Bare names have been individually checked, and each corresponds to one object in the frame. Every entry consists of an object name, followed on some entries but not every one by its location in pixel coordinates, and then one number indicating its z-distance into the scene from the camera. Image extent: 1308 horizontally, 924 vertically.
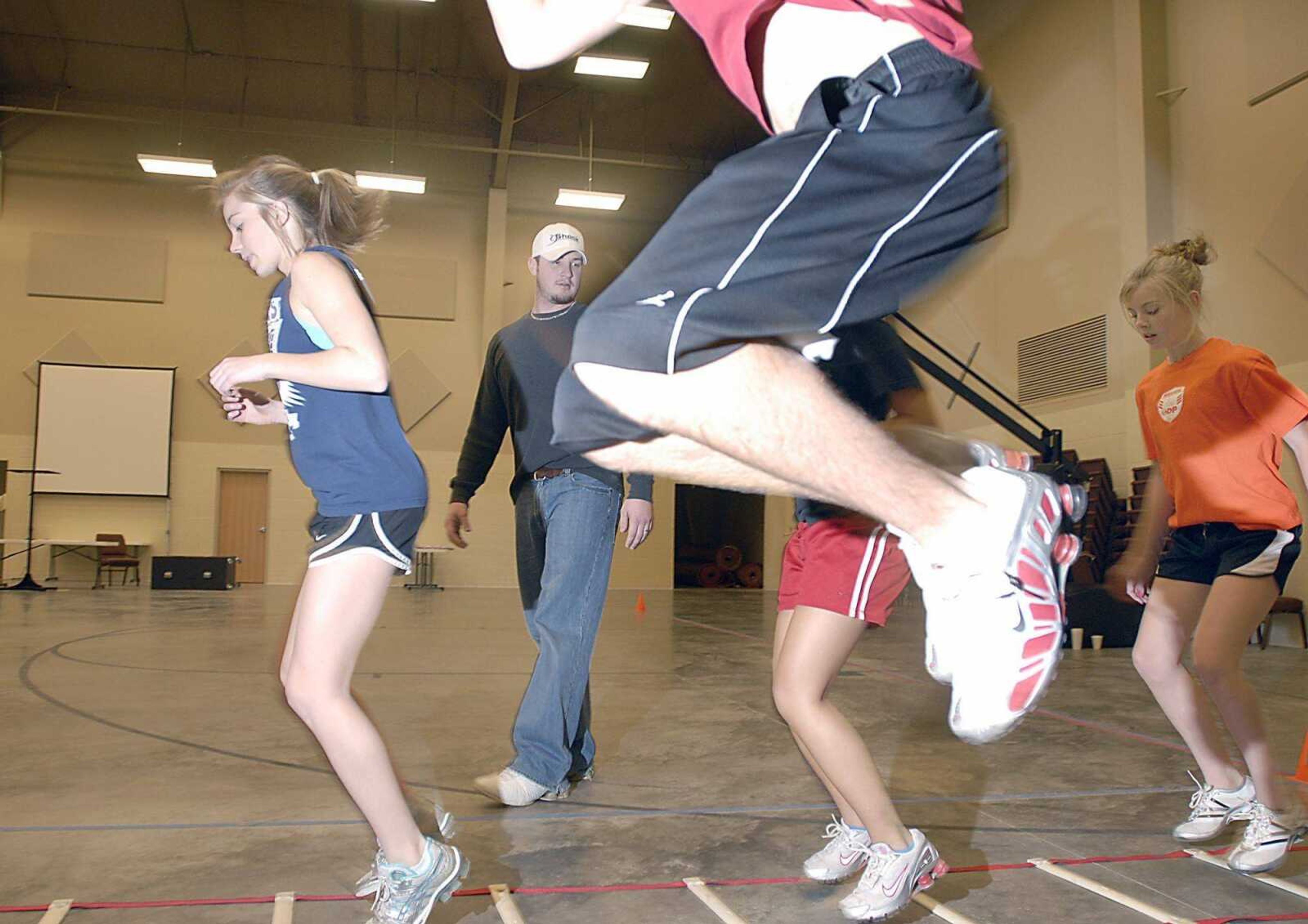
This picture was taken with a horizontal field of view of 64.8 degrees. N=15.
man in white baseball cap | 2.69
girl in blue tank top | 1.64
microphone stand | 12.12
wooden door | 15.58
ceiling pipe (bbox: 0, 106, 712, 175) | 14.03
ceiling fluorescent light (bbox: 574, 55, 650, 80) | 11.68
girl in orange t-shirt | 2.37
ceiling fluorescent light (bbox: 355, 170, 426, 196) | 14.01
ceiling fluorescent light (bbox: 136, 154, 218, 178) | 13.47
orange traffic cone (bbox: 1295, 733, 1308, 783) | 2.84
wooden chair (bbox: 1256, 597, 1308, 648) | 8.07
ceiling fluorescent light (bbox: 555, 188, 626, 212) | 14.22
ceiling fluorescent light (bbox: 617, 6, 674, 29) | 10.84
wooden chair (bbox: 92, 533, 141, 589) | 14.24
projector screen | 14.73
